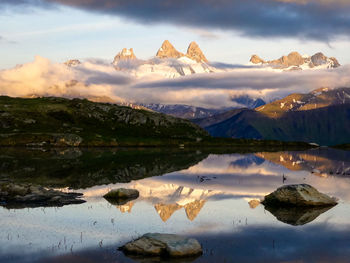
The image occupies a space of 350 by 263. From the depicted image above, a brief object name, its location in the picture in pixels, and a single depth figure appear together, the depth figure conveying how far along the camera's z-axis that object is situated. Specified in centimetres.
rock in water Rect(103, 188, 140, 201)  4759
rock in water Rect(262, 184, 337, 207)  4350
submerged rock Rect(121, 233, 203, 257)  2577
